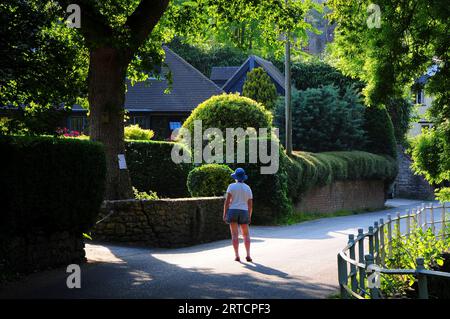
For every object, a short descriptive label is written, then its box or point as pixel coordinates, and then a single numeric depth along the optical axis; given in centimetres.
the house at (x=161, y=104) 4691
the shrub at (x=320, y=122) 4416
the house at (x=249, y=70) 5538
